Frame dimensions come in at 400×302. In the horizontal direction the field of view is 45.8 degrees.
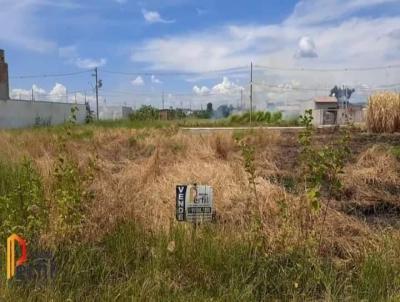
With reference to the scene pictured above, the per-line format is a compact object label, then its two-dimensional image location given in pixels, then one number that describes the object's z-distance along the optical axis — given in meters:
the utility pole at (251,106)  40.38
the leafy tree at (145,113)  43.60
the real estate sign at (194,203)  4.84
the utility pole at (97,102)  54.09
